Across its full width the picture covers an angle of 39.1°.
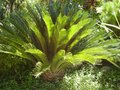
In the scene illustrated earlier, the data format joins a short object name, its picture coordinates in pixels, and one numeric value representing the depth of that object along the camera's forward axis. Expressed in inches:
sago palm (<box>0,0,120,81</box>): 110.0
